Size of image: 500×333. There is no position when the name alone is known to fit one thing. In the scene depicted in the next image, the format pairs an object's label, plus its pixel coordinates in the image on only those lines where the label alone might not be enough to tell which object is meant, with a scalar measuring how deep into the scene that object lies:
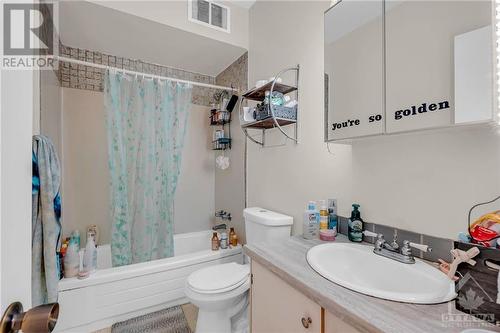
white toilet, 1.36
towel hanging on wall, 1.20
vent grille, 1.87
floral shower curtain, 1.87
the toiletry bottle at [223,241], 2.07
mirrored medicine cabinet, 0.73
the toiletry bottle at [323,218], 1.23
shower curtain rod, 1.63
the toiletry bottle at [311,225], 1.24
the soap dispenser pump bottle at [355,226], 1.14
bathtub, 1.49
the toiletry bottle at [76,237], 1.67
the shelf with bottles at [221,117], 2.41
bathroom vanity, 0.57
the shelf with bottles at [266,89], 1.51
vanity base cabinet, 0.70
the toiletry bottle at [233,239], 2.12
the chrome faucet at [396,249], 0.90
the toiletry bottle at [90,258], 1.62
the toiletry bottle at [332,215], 1.26
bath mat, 1.61
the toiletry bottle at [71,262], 1.54
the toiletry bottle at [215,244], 2.05
